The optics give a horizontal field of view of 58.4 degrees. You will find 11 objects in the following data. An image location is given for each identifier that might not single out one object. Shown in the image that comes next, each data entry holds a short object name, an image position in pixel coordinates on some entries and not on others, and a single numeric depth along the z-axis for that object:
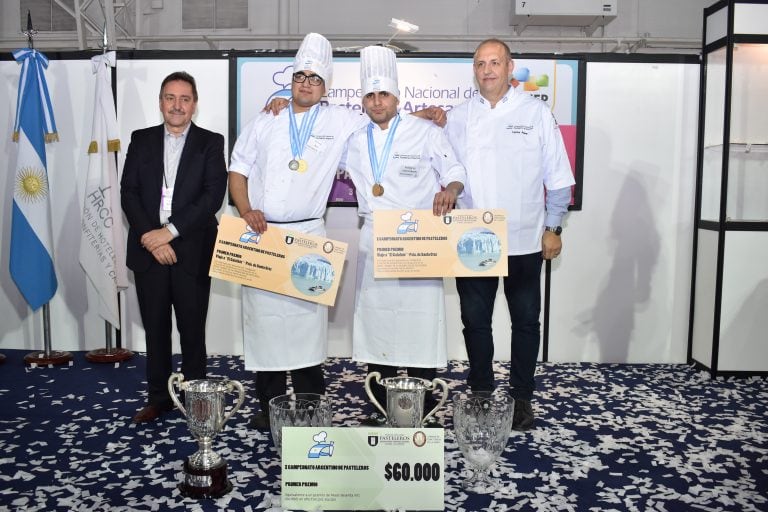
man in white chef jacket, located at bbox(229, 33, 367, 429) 2.73
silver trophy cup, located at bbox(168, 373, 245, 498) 2.16
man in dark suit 2.93
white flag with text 3.83
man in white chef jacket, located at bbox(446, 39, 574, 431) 2.84
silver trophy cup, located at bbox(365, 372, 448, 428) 2.18
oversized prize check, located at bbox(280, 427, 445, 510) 1.99
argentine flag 3.87
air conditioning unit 7.35
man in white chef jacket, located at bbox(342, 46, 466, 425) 2.71
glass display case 3.79
